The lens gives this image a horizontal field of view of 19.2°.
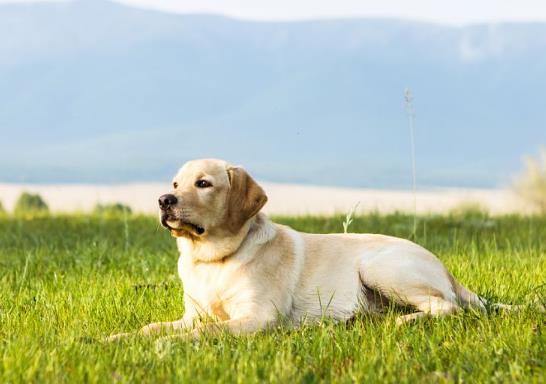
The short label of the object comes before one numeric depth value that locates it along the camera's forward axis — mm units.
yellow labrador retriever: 9220
